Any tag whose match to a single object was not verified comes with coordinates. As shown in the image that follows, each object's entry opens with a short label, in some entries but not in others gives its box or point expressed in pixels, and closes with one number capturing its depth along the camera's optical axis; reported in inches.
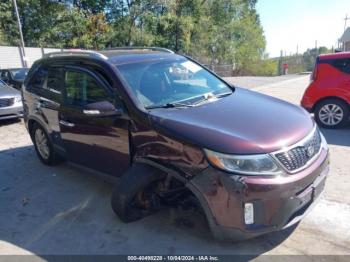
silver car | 339.4
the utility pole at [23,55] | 747.5
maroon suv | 106.3
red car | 277.3
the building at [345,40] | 1516.7
